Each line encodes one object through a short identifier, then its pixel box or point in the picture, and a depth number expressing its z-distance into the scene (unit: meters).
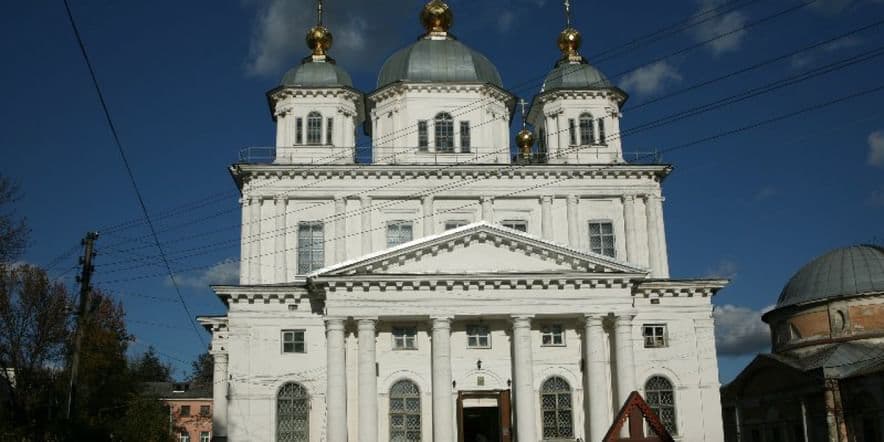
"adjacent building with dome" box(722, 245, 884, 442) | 46.09
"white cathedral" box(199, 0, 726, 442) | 32.50
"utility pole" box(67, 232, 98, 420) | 25.95
